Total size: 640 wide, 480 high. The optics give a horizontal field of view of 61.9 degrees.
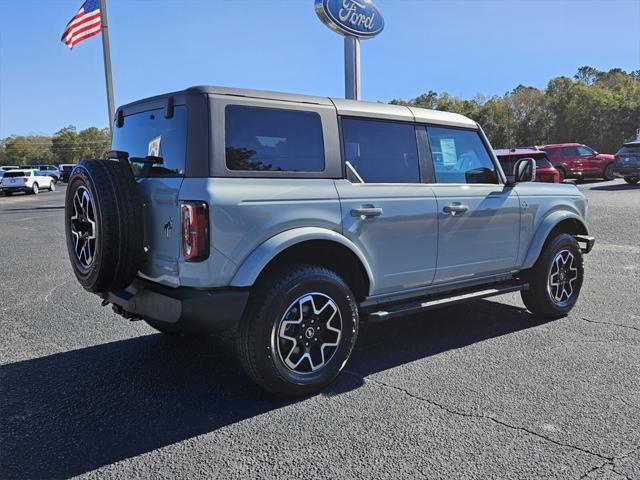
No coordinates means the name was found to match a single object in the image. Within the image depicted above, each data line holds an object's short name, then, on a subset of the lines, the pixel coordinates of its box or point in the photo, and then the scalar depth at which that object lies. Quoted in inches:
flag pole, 751.1
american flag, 711.1
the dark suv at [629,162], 805.9
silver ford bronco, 126.5
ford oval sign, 573.9
